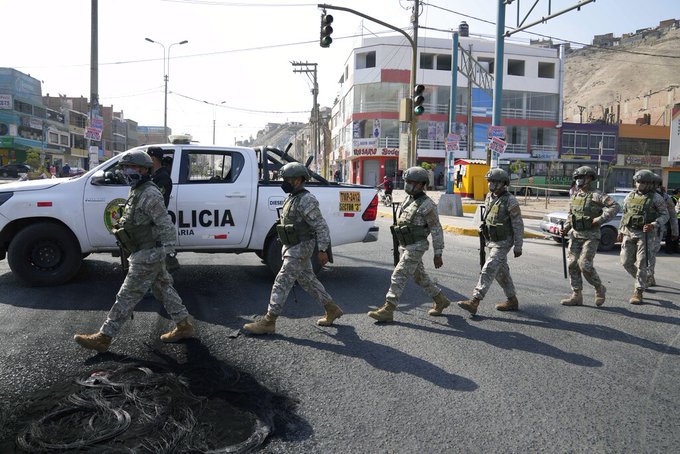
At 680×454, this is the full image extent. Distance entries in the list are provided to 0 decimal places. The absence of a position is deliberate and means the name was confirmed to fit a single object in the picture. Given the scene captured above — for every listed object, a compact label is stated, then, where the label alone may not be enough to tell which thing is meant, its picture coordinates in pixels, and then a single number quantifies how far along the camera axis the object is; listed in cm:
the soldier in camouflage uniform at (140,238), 473
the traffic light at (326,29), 1555
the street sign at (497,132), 1670
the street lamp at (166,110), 4279
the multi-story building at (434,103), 4875
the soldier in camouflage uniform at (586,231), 689
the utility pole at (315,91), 4460
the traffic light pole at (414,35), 1542
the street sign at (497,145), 1664
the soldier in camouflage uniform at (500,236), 623
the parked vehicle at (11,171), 4347
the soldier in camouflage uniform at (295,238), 531
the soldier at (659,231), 761
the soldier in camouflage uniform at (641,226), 732
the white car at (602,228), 1326
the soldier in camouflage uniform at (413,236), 584
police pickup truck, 690
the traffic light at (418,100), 1635
